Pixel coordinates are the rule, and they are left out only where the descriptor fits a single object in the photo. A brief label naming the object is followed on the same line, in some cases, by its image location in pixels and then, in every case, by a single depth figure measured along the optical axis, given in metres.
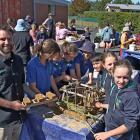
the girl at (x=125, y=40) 4.62
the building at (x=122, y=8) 28.32
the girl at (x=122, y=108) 1.19
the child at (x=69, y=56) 2.03
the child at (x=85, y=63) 2.11
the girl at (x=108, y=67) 1.53
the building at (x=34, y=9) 9.48
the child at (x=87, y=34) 6.89
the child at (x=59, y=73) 1.93
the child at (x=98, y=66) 1.77
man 1.33
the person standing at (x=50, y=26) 6.22
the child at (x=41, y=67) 1.58
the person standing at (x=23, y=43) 3.46
